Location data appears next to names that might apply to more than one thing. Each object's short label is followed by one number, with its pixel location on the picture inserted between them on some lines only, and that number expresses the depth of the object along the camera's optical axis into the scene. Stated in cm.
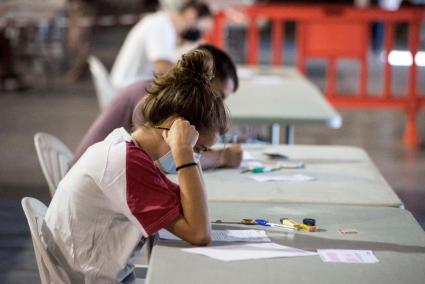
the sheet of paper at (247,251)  397
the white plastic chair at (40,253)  407
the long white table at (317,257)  370
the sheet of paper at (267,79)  1014
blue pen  447
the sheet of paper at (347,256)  397
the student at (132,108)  585
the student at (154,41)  1043
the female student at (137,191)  401
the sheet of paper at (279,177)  556
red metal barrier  1348
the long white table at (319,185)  509
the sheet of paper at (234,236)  423
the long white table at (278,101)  775
